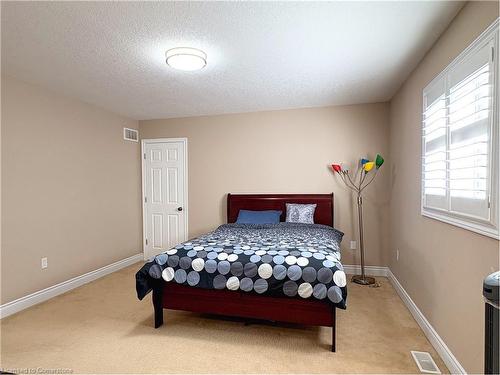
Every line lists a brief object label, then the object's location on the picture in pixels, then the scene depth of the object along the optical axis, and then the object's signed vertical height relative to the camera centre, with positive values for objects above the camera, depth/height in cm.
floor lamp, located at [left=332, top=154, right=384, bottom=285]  362 +3
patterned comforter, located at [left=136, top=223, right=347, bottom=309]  211 -69
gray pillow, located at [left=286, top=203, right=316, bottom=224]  379 -42
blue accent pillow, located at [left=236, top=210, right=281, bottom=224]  388 -48
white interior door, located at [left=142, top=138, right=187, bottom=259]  463 -15
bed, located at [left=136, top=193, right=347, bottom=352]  212 -90
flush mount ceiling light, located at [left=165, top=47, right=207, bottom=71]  229 +107
